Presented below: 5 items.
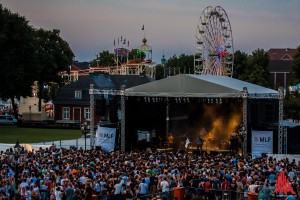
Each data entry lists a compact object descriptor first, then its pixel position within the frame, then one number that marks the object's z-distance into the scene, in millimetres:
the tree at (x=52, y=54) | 84188
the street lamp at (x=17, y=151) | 30391
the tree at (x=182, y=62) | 151625
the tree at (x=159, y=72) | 141125
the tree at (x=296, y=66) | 113250
